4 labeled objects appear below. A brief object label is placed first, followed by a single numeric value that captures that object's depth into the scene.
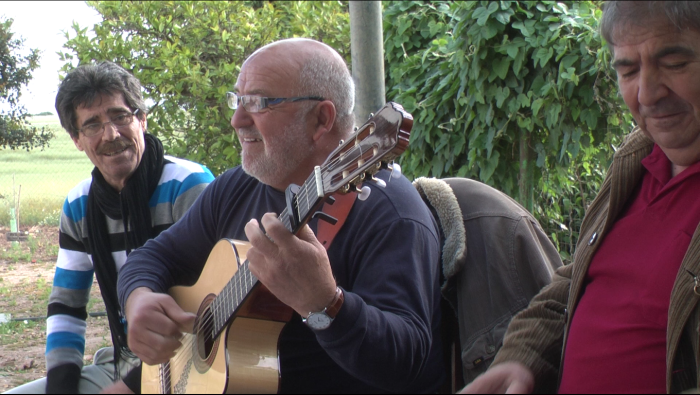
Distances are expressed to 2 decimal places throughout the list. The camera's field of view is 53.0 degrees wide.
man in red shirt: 1.58
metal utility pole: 3.32
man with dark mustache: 2.97
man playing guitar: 1.76
